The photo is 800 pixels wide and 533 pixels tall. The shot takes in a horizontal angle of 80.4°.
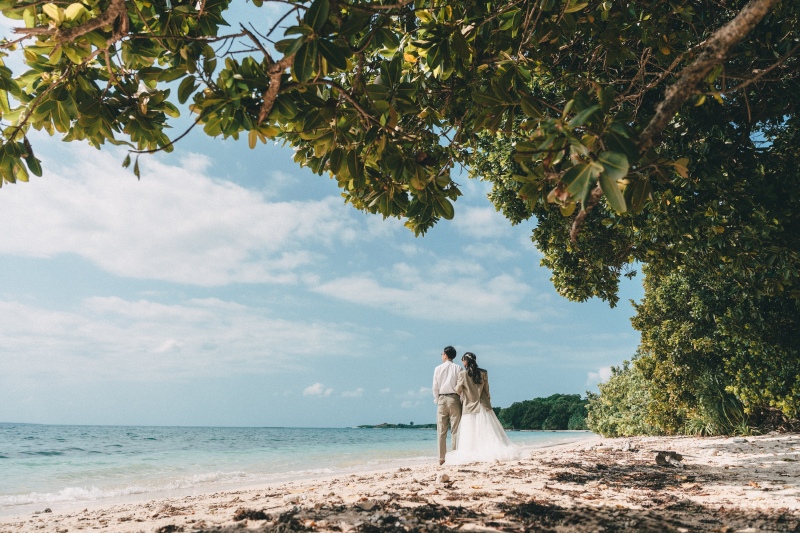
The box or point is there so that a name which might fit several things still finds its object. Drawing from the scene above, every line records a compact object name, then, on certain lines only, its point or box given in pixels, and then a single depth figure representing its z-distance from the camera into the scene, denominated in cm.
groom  854
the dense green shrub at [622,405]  1664
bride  837
